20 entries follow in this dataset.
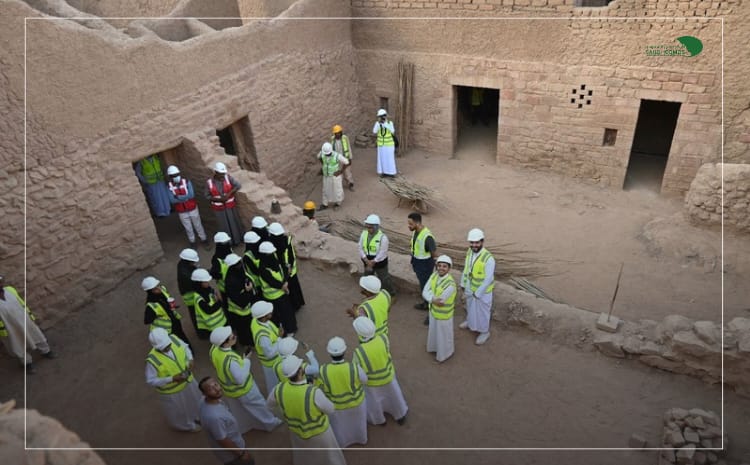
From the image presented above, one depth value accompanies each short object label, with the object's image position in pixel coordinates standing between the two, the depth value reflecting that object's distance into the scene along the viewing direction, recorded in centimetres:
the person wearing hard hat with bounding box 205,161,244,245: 874
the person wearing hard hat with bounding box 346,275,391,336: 562
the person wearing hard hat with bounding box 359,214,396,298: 734
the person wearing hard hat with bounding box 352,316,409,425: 517
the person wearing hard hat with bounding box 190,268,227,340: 622
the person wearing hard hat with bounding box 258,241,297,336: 675
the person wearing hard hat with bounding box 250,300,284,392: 556
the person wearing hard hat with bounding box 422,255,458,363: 620
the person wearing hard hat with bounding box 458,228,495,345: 649
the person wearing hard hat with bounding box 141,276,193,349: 619
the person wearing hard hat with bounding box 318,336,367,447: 491
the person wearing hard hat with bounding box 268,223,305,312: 711
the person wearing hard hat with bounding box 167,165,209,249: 861
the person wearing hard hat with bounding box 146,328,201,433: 535
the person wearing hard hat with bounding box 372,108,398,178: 1196
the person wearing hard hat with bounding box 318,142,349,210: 1080
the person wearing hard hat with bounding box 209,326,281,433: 525
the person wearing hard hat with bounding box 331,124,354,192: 1116
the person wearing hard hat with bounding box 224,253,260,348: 657
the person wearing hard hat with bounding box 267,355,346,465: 459
